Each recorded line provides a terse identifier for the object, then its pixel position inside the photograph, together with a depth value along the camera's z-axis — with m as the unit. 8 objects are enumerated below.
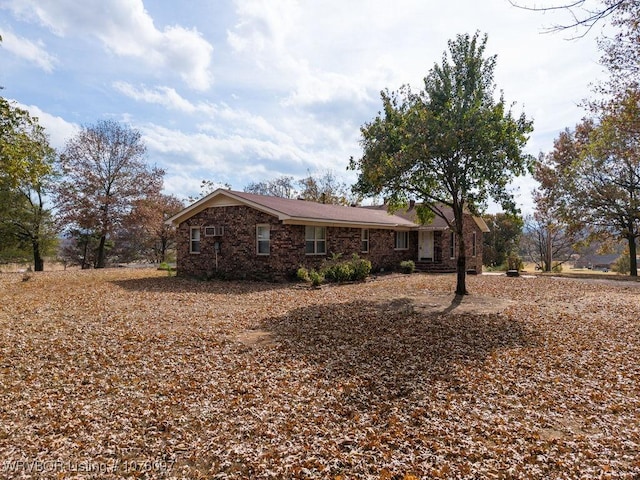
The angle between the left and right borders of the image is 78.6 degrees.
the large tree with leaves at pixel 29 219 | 22.36
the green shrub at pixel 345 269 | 15.11
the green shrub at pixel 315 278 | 13.88
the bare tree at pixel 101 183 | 22.86
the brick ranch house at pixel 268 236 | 15.13
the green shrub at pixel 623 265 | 28.08
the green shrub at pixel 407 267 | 19.69
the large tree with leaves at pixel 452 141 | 10.10
